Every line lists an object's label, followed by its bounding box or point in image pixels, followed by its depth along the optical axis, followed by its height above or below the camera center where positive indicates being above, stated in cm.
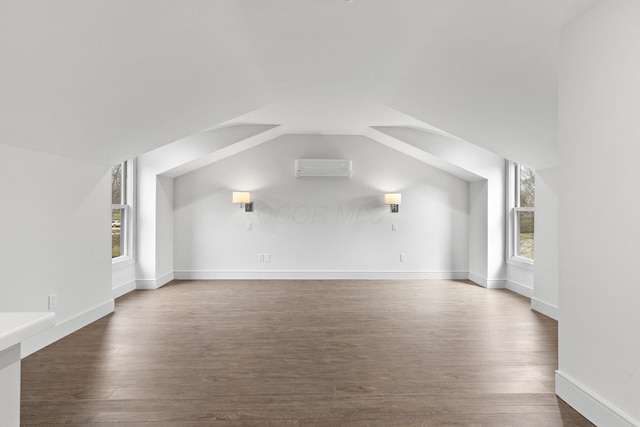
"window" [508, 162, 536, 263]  538 +7
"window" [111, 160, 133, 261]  533 +6
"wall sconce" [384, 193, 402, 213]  625 +32
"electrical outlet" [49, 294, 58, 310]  332 -74
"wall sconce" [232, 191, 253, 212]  610 +33
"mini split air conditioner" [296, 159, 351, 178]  624 +83
